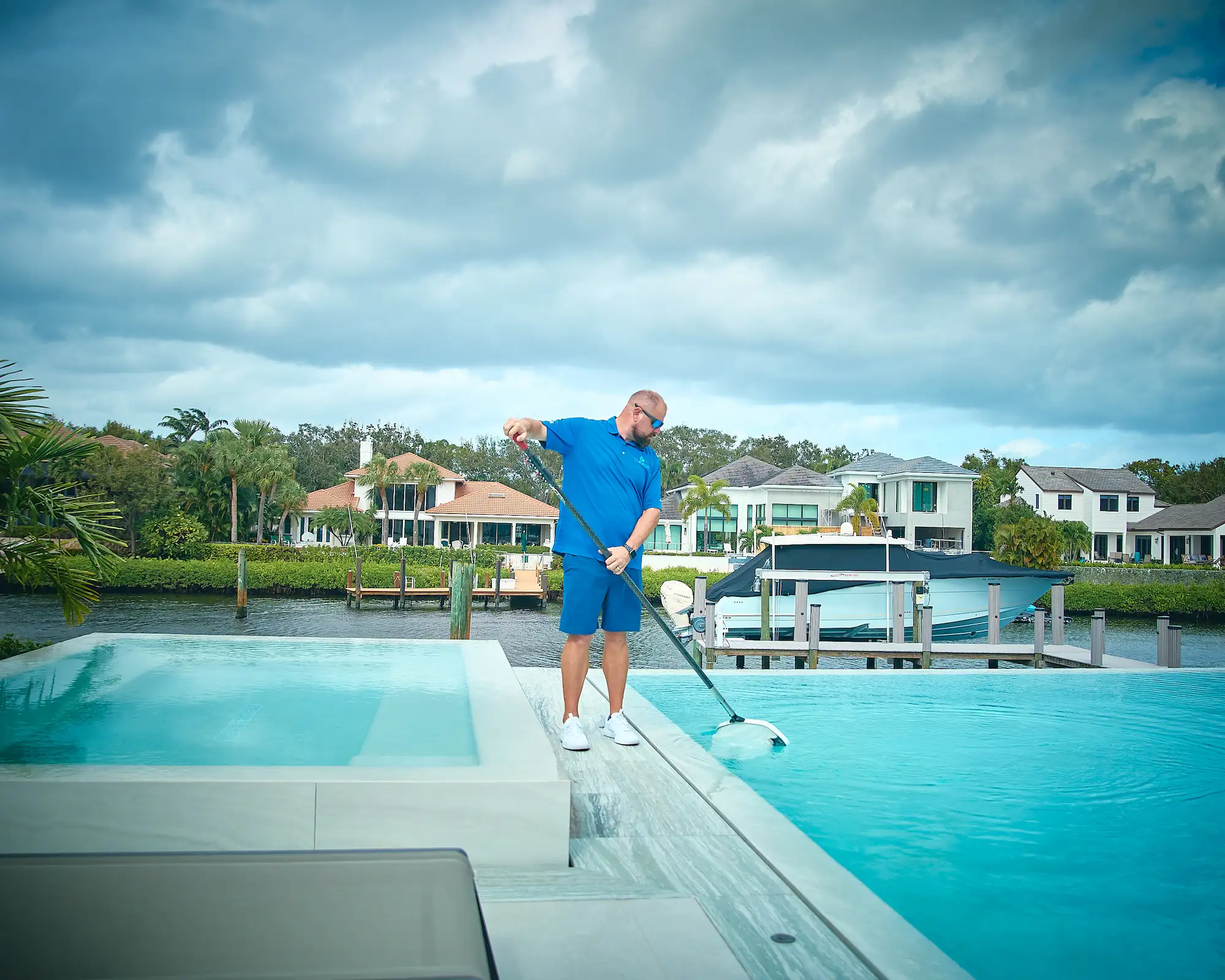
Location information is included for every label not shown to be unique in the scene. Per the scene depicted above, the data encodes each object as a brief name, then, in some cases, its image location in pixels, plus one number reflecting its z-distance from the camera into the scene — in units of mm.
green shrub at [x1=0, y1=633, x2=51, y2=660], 5961
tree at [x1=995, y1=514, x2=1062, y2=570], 30359
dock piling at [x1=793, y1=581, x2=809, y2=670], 12078
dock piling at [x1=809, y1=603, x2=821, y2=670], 11617
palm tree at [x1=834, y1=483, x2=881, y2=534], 39938
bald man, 3662
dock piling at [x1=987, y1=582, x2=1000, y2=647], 12203
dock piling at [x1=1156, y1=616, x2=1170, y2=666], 8805
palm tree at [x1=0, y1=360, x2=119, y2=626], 5098
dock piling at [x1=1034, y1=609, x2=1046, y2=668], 11023
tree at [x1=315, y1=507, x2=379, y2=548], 44469
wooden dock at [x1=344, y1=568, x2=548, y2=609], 27047
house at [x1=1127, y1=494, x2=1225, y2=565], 47906
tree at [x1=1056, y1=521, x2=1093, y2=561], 45562
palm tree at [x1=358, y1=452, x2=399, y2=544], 44562
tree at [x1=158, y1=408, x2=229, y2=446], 51625
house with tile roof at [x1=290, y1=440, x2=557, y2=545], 44188
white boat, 15828
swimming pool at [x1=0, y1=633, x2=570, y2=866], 2295
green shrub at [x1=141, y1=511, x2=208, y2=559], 32312
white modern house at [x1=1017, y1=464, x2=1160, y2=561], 51594
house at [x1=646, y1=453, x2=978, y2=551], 43625
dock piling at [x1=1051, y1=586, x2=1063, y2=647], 11773
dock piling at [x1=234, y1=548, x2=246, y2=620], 23109
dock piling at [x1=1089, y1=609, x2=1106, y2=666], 9641
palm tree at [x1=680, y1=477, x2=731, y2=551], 45031
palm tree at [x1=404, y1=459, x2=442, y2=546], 45906
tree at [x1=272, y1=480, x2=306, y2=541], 39906
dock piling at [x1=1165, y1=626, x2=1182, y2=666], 8695
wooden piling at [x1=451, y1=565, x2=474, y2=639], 12305
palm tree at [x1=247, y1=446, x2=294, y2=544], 37875
